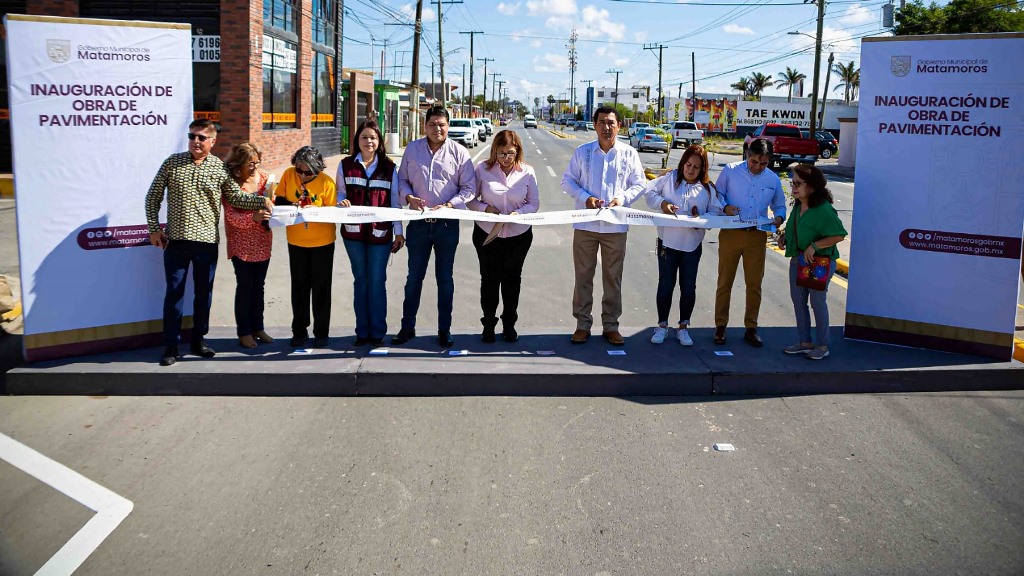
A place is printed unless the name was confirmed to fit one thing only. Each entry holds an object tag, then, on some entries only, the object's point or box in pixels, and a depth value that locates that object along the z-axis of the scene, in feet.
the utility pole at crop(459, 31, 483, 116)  296.42
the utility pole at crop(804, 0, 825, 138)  131.54
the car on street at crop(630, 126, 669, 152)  167.63
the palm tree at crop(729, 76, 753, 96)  396.45
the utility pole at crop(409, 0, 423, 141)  123.85
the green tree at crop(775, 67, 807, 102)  354.95
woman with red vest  21.36
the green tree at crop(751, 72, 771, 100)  376.48
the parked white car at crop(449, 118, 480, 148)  157.38
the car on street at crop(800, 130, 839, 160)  159.53
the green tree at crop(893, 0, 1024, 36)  124.57
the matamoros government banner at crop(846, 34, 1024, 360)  20.79
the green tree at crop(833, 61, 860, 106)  321.73
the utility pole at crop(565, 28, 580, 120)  522.47
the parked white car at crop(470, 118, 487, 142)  217.97
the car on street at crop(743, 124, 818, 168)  123.34
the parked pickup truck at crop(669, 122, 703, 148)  182.09
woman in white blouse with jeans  22.06
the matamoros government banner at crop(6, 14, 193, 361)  19.48
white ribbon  20.88
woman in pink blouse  21.68
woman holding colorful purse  20.65
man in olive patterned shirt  19.89
